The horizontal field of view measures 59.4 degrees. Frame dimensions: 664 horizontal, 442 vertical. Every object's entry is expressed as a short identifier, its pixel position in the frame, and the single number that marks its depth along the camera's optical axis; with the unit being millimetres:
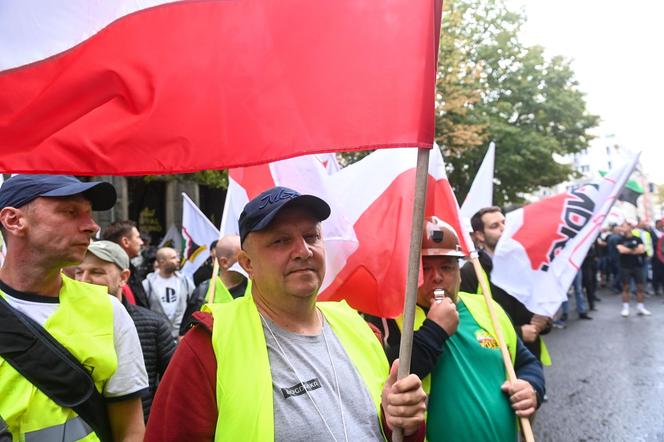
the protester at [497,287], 3826
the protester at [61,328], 1913
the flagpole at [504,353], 2371
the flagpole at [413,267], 1724
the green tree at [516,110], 22328
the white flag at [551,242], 3773
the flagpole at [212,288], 3836
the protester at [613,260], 16339
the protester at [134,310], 3295
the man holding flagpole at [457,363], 2334
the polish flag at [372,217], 3098
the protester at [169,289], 5676
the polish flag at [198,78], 1830
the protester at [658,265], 15227
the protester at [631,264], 12383
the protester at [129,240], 4551
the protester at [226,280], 4414
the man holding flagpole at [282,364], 1735
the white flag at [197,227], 6875
